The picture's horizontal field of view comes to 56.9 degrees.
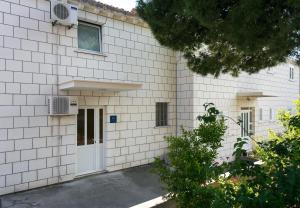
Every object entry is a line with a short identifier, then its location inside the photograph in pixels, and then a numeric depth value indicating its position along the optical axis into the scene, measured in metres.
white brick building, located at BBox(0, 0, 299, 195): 7.26
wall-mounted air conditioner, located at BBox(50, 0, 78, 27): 7.70
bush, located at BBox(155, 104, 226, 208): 4.51
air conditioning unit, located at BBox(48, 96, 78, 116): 7.71
